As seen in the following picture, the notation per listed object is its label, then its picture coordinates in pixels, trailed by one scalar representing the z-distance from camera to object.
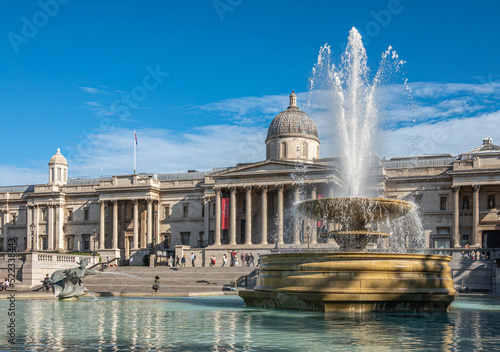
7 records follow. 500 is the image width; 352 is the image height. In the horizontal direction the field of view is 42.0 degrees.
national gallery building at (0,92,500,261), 59.72
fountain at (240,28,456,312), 18.48
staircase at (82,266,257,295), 41.59
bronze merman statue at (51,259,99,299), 27.41
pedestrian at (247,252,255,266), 52.63
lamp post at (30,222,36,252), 72.11
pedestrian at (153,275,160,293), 35.22
